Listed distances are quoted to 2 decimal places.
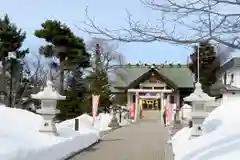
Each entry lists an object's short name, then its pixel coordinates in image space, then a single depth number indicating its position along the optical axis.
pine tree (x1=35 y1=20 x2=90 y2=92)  35.03
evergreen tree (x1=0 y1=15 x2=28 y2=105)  34.19
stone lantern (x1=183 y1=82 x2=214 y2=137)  15.65
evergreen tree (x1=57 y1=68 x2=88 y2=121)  34.81
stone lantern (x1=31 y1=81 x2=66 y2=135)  14.82
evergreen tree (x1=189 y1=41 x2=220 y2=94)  44.59
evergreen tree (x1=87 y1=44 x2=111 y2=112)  39.78
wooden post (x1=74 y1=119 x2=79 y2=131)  17.58
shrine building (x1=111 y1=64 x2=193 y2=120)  49.22
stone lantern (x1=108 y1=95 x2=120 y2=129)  30.81
